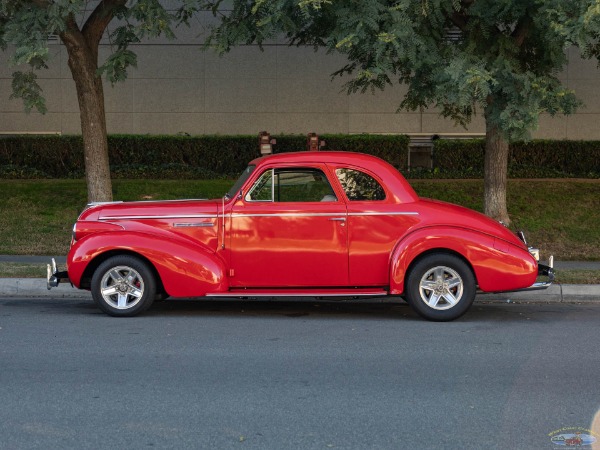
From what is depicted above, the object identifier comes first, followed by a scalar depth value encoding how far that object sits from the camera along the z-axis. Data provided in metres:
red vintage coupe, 9.70
